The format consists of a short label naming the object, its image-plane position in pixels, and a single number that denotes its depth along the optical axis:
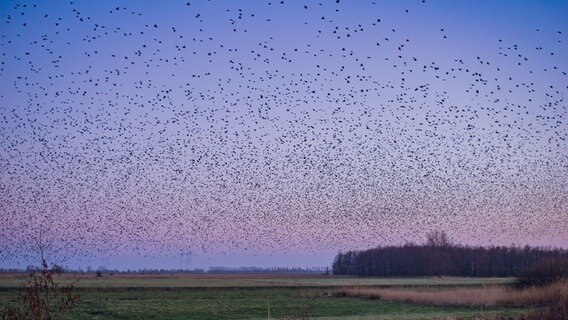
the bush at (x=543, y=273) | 48.12
